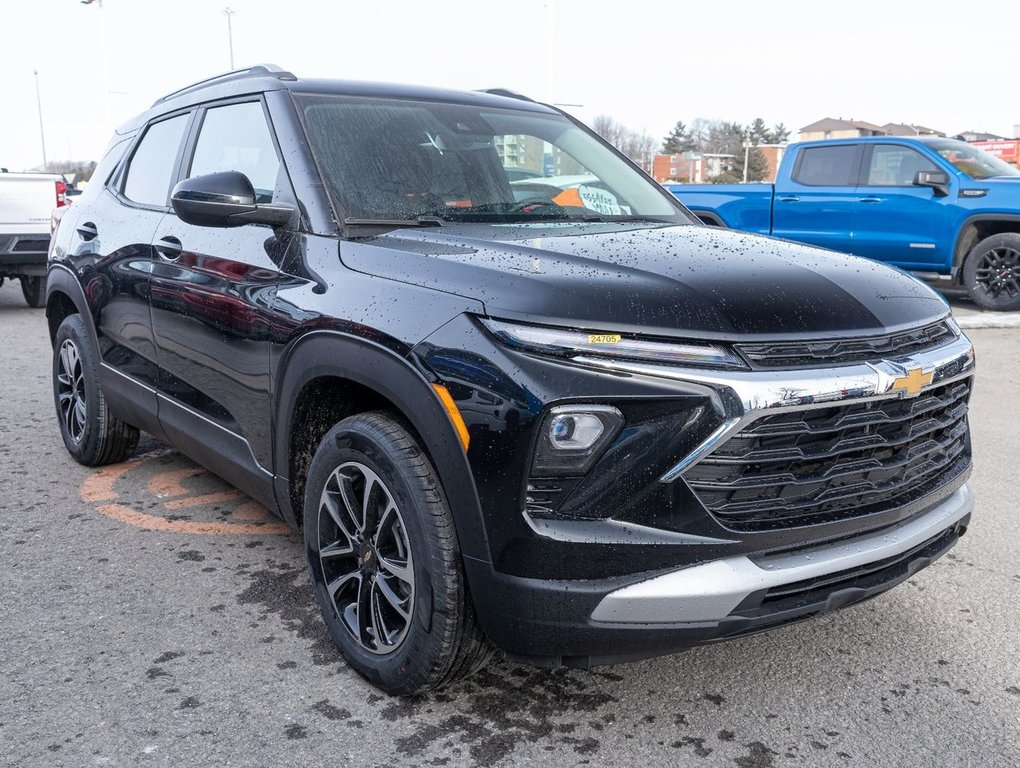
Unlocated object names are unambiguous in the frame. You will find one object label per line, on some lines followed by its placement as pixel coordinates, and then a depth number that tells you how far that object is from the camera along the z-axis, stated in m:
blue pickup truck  10.29
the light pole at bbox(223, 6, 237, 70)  45.91
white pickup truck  11.45
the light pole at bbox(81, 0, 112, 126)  27.83
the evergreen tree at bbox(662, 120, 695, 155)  100.00
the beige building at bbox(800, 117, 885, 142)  81.75
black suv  2.23
